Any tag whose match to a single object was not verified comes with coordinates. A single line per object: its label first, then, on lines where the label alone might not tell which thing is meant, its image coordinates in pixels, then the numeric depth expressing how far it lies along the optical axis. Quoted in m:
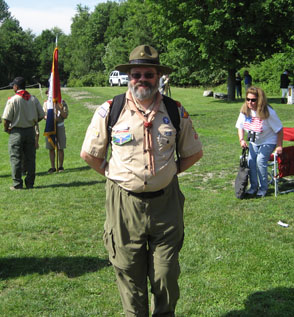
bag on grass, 7.71
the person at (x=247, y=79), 28.84
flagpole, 10.64
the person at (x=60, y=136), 10.84
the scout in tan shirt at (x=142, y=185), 3.31
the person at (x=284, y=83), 26.15
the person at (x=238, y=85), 32.06
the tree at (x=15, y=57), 80.38
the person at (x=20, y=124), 8.91
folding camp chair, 7.99
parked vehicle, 47.28
